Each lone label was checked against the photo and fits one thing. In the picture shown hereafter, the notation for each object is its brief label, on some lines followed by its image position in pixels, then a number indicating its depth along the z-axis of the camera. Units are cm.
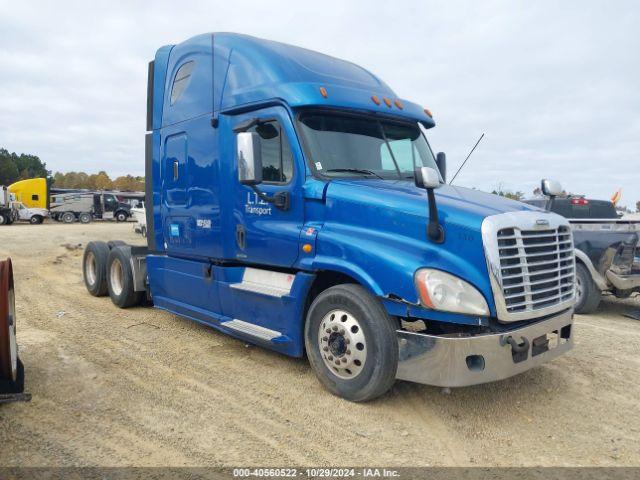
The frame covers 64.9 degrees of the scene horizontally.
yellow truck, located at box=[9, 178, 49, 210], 3662
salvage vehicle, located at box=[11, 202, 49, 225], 3600
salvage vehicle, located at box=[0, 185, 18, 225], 3362
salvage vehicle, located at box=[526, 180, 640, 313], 780
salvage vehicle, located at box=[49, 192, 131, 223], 3909
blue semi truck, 384
